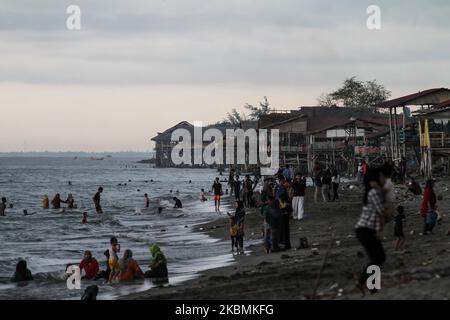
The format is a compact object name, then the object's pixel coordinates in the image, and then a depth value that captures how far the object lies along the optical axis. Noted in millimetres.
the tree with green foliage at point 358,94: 116250
